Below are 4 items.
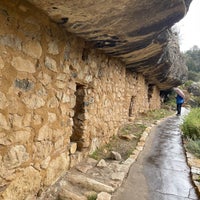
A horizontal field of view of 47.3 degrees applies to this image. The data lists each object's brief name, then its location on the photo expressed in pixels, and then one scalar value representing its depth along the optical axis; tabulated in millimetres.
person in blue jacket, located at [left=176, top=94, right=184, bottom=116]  11203
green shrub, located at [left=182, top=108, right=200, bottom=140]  5908
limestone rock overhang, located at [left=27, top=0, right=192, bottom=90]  2400
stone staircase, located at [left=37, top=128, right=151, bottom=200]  2898
